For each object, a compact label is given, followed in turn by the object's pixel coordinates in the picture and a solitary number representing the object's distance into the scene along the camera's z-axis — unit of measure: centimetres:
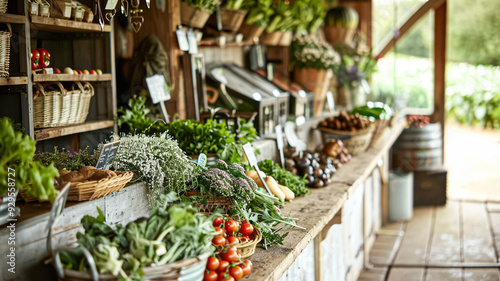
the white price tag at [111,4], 241
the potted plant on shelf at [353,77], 654
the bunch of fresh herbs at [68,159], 227
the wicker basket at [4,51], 240
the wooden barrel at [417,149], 640
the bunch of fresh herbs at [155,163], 232
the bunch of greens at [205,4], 366
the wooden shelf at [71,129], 269
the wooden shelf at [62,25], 259
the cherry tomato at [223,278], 184
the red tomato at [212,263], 181
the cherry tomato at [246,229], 220
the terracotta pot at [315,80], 547
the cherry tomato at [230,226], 214
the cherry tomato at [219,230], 189
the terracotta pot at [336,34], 684
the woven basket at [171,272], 154
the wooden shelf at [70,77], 265
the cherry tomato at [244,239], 217
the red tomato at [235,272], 187
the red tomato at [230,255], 189
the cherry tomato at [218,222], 216
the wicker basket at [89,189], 193
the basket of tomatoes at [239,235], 203
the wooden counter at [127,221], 170
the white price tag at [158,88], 334
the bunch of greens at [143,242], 155
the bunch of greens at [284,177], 325
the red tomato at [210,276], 180
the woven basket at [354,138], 465
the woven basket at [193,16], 367
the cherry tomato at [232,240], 202
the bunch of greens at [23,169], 160
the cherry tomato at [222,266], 185
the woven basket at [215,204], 241
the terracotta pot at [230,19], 409
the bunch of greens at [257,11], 455
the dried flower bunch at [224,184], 239
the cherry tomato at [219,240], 192
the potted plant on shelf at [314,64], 546
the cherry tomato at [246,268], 193
